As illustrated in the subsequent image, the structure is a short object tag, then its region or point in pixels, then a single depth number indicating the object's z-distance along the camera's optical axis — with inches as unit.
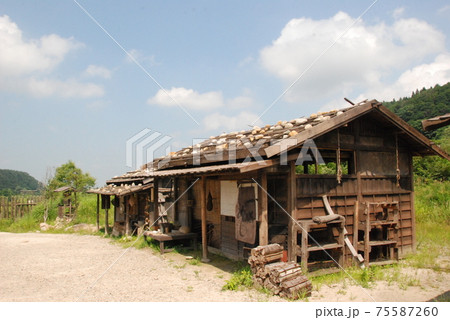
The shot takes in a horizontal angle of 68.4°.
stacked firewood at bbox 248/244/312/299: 243.9
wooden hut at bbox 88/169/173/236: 521.6
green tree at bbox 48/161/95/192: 1264.8
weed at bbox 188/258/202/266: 371.0
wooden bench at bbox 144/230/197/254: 433.1
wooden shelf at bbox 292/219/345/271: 291.0
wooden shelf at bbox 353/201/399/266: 326.9
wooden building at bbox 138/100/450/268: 298.2
